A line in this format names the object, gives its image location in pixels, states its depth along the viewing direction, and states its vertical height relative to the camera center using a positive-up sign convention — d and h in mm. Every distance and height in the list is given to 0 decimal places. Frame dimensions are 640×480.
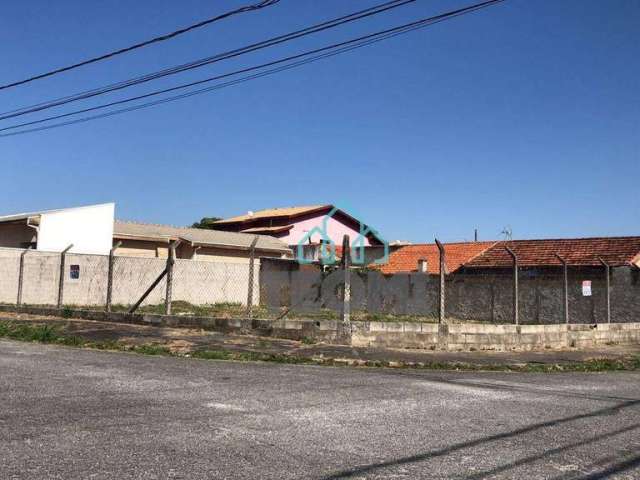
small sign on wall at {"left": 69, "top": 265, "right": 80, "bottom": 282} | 20448 +1196
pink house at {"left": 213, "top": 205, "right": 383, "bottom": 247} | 39719 +6149
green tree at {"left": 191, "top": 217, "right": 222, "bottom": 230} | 51844 +8836
